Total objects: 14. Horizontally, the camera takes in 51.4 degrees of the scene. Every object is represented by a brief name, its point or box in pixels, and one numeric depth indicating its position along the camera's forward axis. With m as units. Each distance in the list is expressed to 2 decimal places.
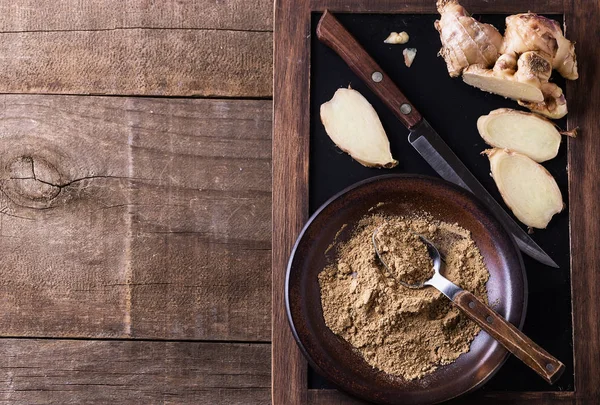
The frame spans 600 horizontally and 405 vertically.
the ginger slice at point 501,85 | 0.89
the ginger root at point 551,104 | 0.91
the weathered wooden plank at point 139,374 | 1.06
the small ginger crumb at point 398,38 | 0.94
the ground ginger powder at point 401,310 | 0.86
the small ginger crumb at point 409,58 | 0.94
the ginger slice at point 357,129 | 0.92
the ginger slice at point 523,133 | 0.92
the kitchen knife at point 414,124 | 0.92
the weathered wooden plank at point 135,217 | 1.07
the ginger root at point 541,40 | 0.88
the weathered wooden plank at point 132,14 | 1.10
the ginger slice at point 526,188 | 0.91
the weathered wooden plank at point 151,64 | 1.09
